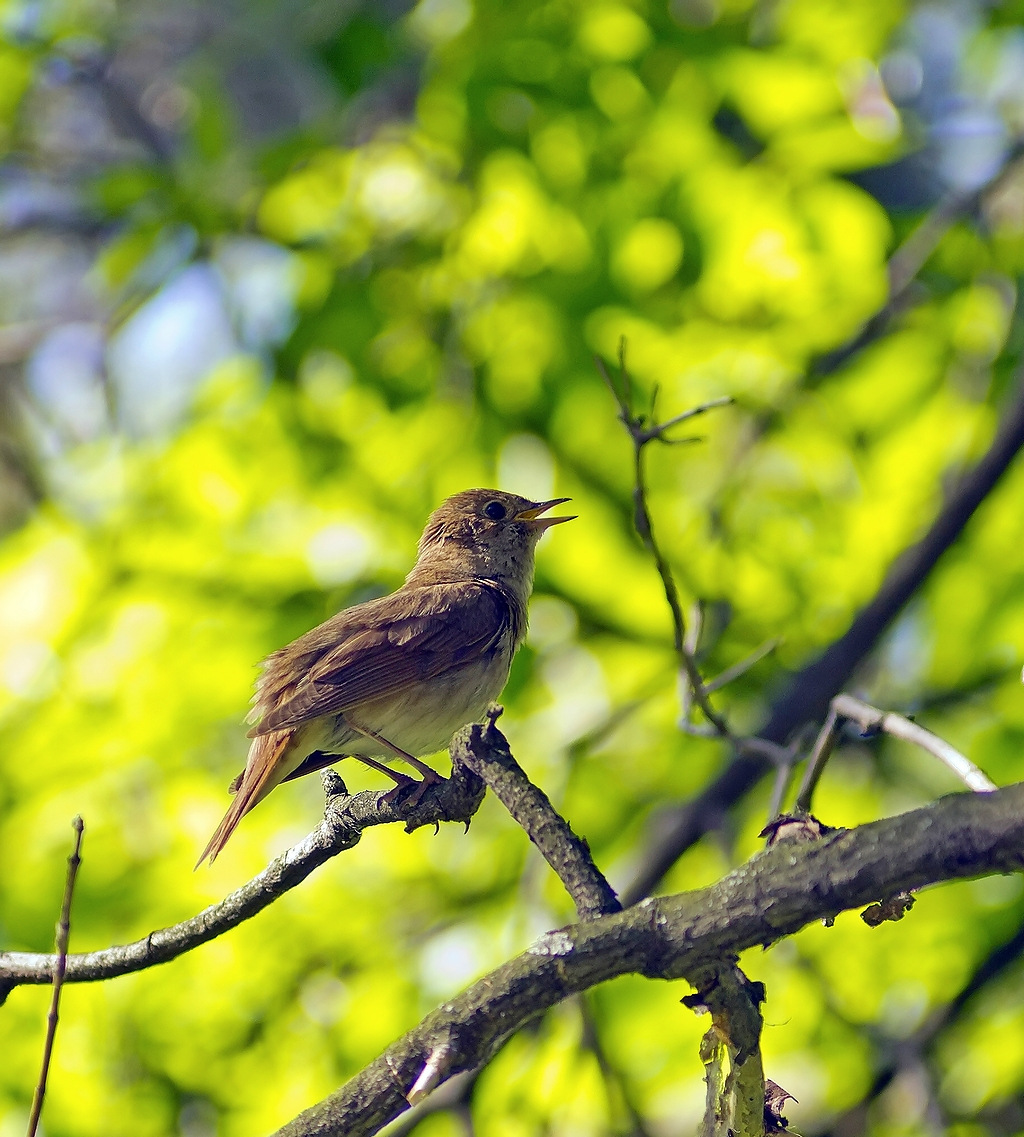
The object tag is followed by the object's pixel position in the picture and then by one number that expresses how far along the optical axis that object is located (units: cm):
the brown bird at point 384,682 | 696
